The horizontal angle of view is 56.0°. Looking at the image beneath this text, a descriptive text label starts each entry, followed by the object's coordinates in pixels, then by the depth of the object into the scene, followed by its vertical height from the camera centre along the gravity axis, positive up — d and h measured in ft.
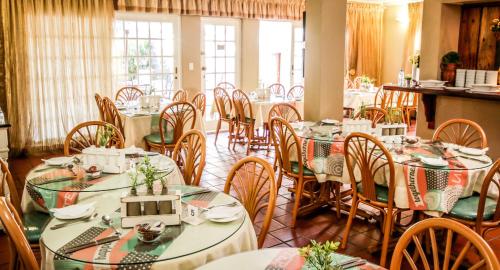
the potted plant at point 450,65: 16.48 +0.24
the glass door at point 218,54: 26.08 +0.83
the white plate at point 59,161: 10.05 -2.01
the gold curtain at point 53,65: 20.11 +0.13
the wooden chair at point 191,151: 10.48 -1.87
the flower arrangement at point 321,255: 4.43 -1.76
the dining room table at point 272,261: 5.64 -2.33
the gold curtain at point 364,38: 31.94 +2.24
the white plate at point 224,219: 6.86 -2.17
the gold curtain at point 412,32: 30.42 +2.56
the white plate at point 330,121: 14.96 -1.61
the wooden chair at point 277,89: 27.46 -1.13
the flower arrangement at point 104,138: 9.94 -1.46
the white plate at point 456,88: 15.32 -0.53
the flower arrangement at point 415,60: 20.14 +0.49
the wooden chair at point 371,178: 10.22 -2.44
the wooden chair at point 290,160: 12.68 -2.46
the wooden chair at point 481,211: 9.31 -2.87
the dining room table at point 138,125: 17.12 -2.04
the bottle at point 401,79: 17.25 -0.30
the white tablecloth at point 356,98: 26.08 -1.51
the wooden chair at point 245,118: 21.66 -2.25
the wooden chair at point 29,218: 8.56 -2.92
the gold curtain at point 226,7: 22.98 +3.26
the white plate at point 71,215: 7.06 -2.21
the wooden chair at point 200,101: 21.98 -1.50
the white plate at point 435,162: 10.11 -1.94
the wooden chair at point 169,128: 16.81 -2.17
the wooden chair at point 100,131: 11.36 -1.62
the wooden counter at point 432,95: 14.19 -0.72
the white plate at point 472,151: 11.03 -1.86
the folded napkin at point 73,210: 7.11 -2.19
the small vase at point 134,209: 6.73 -2.00
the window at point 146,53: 23.20 +0.77
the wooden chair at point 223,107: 22.95 -1.85
